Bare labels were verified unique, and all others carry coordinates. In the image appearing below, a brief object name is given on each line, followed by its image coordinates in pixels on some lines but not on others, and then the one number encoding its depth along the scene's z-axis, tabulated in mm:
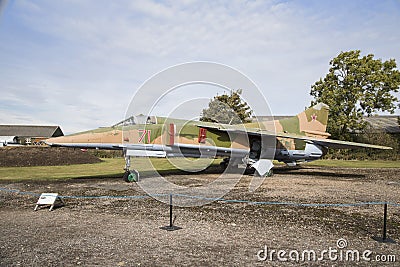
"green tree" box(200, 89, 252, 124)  23125
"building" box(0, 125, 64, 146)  60456
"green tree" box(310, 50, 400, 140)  34719
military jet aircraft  13438
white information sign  8359
